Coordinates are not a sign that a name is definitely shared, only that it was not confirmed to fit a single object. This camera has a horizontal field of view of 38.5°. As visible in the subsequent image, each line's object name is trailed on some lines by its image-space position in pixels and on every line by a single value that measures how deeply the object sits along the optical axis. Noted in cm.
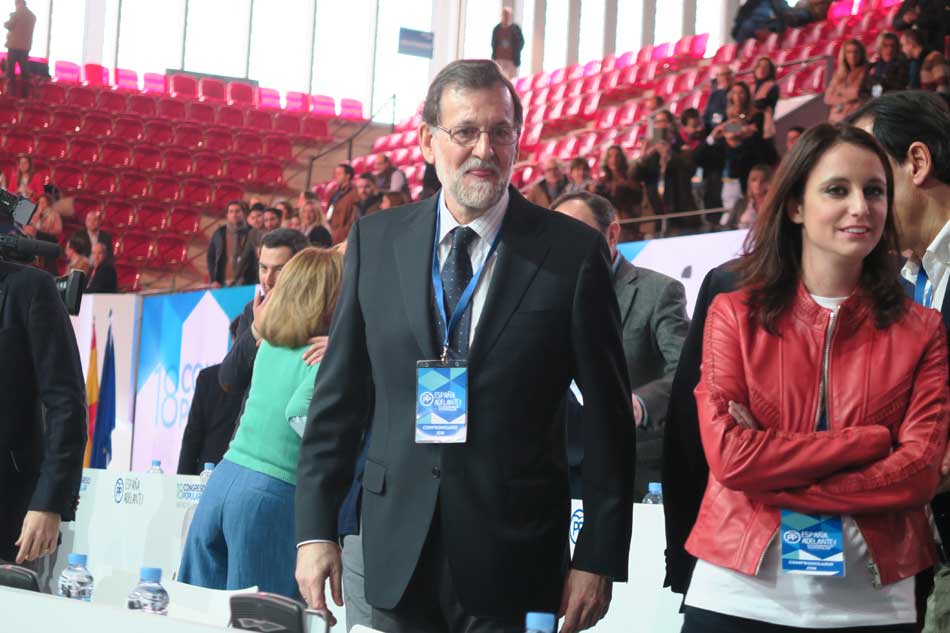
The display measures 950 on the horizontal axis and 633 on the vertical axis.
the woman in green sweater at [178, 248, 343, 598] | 346
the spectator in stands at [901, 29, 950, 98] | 898
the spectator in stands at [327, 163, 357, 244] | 1144
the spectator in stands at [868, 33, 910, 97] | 934
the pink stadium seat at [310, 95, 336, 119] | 1998
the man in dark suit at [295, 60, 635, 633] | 227
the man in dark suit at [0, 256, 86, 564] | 340
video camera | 329
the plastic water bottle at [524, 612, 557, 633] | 187
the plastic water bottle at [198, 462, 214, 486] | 486
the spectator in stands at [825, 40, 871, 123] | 970
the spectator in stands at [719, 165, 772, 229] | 770
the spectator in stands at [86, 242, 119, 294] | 1239
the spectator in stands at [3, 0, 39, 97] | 1717
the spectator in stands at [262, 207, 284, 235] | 1205
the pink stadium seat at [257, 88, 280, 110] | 1970
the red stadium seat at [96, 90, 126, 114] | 1778
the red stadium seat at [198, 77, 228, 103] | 1911
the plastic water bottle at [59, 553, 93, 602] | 237
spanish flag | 1099
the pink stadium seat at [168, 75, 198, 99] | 1894
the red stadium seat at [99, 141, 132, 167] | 1672
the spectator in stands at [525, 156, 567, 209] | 1020
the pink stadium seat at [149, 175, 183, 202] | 1659
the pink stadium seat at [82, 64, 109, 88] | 1858
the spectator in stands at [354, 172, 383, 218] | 1086
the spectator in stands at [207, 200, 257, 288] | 1207
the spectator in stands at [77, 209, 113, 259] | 1302
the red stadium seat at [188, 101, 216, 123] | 1838
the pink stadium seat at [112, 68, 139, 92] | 1894
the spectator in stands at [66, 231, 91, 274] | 1252
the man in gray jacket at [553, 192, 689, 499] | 398
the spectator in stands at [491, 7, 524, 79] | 1694
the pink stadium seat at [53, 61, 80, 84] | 1872
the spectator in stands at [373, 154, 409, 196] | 1252
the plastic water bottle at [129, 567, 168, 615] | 219
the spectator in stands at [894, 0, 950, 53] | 965
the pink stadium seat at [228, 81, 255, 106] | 1933
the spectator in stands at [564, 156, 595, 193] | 1016
